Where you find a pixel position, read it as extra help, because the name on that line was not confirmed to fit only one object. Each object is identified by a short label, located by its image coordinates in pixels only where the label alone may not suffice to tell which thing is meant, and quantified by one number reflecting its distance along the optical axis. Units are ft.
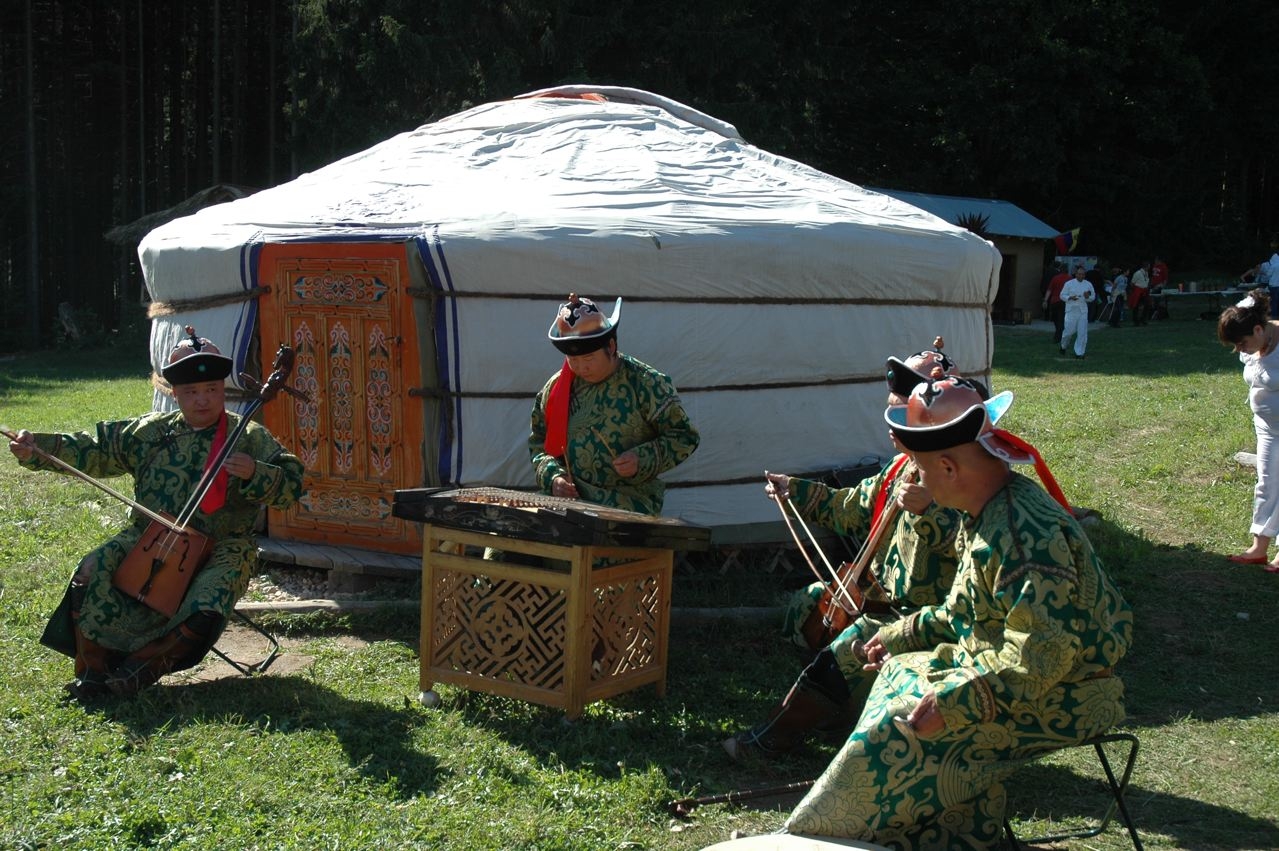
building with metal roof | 68.23
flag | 74.23
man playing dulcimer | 13.99
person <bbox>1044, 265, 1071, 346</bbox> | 56.85
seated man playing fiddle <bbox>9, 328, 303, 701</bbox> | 12.89
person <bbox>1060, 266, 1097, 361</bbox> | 49.06
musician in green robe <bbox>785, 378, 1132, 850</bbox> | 7.72
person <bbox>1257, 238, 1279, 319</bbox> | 58.44
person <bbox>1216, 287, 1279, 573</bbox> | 18.43
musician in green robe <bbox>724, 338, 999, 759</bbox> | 10.71
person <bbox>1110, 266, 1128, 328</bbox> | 66.69
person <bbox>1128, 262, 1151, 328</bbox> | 65.36
